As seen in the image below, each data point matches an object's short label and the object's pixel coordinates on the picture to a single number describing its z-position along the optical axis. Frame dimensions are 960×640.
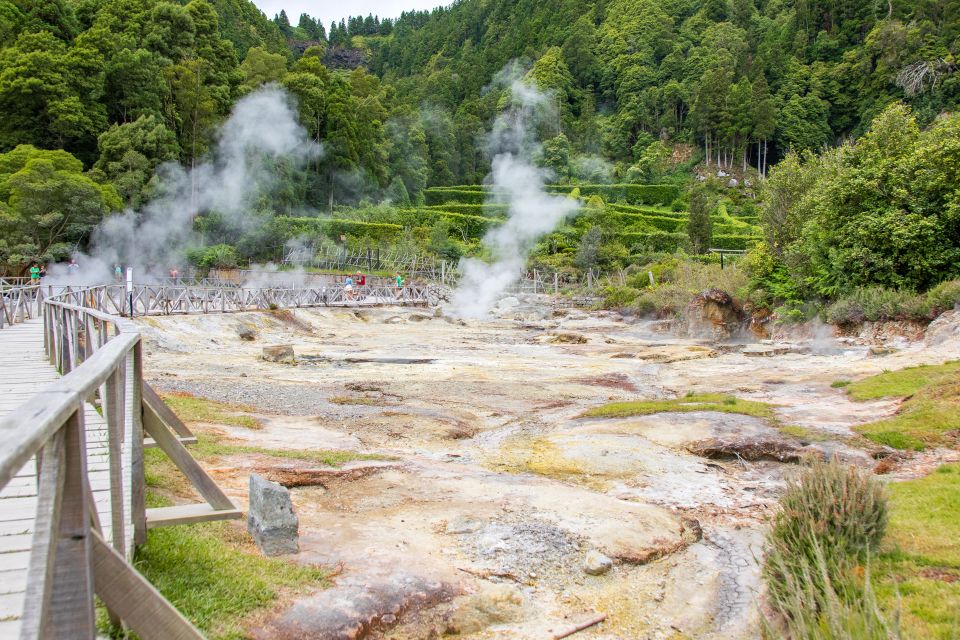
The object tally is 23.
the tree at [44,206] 29.38
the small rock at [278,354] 20.09
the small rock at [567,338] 27.33
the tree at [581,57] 103.50
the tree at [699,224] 51.31
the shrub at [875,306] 21.59
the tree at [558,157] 82.81
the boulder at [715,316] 29.97
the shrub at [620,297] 40.56
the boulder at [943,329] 19.42
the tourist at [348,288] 39.20
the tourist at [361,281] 43.88
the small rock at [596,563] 6.02
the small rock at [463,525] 6.59
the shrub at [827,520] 5.45
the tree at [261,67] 56.50
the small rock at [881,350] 20.16
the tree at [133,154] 39.16
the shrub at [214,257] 41.47
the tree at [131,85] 42.75
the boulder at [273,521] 5.31
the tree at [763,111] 77.06
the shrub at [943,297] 20.30
